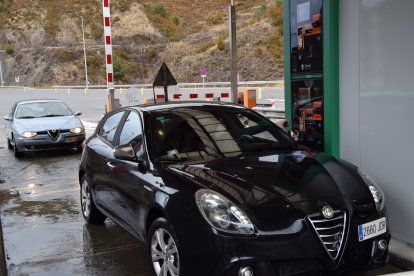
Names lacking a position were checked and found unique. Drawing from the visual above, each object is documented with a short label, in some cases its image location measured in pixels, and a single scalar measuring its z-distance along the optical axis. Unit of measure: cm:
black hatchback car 317
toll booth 543
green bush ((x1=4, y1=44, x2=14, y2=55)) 7613
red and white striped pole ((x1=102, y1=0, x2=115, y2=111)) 1071
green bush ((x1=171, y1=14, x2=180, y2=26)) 8581
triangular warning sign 980
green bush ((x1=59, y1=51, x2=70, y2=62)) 7212
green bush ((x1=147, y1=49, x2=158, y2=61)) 7556
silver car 1117
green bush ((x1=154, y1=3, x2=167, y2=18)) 8650
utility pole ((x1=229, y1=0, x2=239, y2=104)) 877
